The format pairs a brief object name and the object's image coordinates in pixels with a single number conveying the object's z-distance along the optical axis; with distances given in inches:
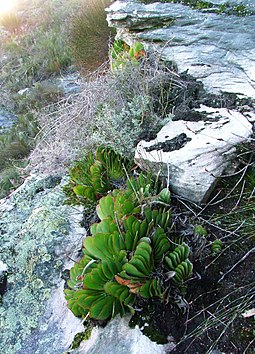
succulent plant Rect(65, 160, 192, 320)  68.6
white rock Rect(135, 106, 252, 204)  84.7
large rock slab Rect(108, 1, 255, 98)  109.7
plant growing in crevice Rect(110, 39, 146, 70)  125.3
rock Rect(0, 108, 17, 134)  267.1
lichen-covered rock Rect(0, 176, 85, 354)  80.3
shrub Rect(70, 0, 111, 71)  211.6
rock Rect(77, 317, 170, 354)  66.4
